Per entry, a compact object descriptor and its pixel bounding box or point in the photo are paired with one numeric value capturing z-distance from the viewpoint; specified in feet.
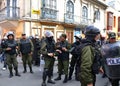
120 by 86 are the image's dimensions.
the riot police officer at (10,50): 13.85
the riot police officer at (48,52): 11.57
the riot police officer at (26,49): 15.04
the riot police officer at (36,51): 18.63
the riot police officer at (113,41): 8.44
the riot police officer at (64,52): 12.57
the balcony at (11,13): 28.65
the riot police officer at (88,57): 5.58
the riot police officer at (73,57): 12.67
